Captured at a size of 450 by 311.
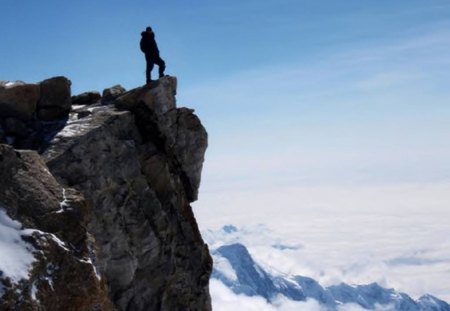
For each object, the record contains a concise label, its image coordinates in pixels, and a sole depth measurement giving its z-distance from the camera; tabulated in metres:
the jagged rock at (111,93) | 34.34
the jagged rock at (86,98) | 35.83
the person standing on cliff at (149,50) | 35.38
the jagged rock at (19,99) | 29.23
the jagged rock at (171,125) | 33.12
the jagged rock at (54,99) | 30.97
